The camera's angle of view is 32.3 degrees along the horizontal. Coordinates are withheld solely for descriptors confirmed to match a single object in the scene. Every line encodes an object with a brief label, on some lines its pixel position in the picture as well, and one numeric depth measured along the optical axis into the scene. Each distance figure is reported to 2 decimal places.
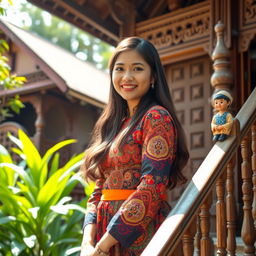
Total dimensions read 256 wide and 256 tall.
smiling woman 1.95
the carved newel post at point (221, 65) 4.44
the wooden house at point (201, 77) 2.14
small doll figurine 2.25
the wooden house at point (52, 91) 10.91
